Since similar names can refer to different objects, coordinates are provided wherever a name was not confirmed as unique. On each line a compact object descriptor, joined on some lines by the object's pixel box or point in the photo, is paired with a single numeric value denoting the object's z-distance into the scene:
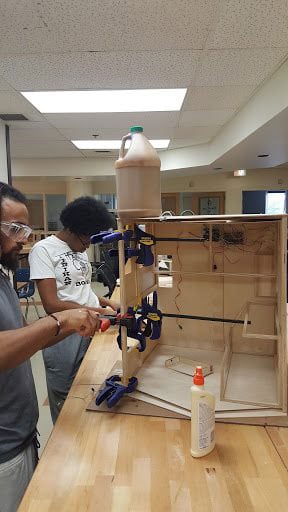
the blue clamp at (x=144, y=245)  1.40
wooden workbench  0.83
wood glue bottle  0.99
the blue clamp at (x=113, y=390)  1.25
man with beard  1.00
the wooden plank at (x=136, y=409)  1.21
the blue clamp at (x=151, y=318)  1.43
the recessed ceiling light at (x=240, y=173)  7.71
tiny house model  1.31
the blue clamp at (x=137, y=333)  1.33
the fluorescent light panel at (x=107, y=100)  2.86
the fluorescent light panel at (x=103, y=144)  4.79
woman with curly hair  1.70
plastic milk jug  1.32
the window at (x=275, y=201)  8.16
